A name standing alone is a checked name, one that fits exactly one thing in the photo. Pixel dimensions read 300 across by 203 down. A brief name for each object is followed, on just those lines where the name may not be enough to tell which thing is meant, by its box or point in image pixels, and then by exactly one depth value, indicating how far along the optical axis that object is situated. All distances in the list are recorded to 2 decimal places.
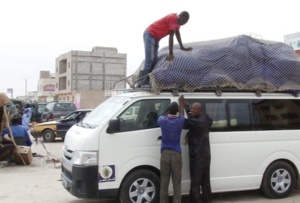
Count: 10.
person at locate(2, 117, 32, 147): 11.95
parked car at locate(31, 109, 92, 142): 18.12
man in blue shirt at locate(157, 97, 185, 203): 6.41
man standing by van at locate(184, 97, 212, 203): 6.68
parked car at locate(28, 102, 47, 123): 26.31
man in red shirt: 7.51
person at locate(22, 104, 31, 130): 15.30
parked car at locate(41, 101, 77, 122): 23.19
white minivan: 6.33
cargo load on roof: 7.09
